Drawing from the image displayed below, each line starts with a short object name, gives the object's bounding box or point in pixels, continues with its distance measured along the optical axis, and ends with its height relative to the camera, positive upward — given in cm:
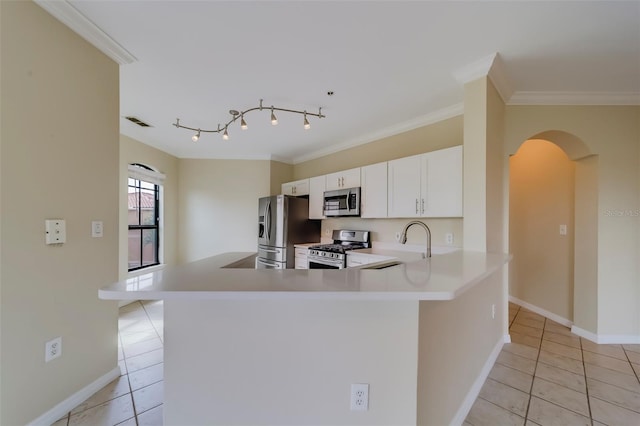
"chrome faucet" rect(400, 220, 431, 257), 189 -17
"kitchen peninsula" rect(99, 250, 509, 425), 121 -67
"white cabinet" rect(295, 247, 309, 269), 421 -73
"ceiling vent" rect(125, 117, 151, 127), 335 +117
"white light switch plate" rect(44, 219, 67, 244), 158 -11
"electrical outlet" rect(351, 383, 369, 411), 123 -84
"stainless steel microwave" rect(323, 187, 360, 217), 371 +14
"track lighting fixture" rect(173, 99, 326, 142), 267 +112
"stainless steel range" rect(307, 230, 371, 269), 343 -50
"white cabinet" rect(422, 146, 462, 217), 264 +30
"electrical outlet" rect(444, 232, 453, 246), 303 -29
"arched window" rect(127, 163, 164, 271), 418 -6
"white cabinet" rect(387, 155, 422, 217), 302 +30
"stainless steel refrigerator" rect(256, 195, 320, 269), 435 -28
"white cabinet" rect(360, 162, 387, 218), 339 +29
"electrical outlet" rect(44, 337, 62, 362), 158 -83
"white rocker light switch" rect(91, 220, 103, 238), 187 -12
